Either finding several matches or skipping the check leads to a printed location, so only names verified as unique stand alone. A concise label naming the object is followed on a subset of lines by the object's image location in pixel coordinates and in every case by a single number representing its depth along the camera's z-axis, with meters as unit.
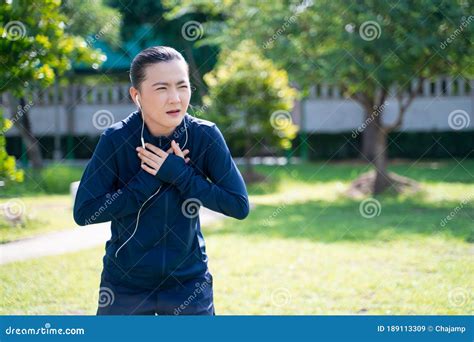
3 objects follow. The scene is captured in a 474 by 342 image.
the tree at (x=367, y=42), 9.95
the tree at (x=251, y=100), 13.62
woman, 2.59
